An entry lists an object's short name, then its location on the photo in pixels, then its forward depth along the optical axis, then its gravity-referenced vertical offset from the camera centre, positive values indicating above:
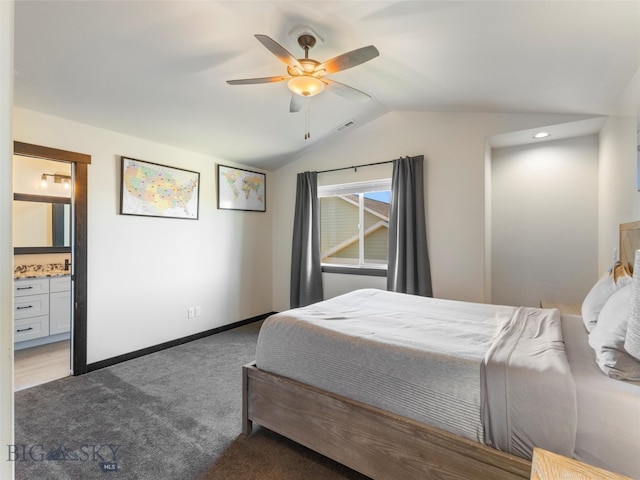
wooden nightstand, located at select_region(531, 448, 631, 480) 0.70 -0.57
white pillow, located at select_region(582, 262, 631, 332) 1.63 -0.32
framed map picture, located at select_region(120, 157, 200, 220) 2.96 +0.54
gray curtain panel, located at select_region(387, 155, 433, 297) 3.28 +0.07
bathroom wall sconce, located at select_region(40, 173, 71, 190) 3.64 +0.76
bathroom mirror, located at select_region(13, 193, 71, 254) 3.51 +0.20
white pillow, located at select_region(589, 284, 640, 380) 1.10 -0.42
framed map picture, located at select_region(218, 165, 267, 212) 3.90 +0.71
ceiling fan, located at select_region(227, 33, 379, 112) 1.70 +1.09
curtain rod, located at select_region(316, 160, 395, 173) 3.66 +0.96
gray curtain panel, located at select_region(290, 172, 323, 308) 4.07 -0.11
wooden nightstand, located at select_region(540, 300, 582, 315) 2.43 -0.61
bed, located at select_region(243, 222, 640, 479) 1.04 -0.68
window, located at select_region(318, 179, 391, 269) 3.85 +0.22
